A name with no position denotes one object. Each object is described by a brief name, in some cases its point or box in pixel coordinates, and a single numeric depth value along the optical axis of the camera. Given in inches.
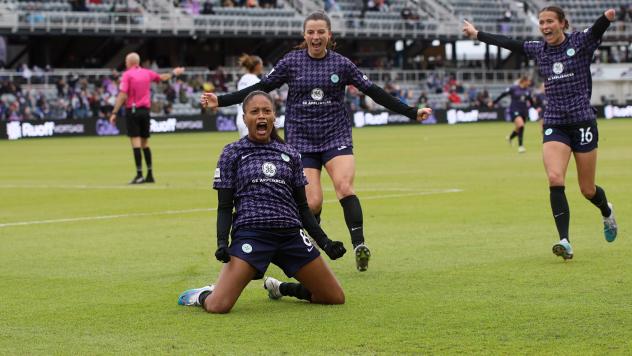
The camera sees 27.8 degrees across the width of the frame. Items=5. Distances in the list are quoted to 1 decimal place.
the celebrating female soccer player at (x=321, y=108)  446.3
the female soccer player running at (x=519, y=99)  1365.7
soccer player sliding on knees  352.2
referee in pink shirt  903.7
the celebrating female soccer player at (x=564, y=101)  462.0
